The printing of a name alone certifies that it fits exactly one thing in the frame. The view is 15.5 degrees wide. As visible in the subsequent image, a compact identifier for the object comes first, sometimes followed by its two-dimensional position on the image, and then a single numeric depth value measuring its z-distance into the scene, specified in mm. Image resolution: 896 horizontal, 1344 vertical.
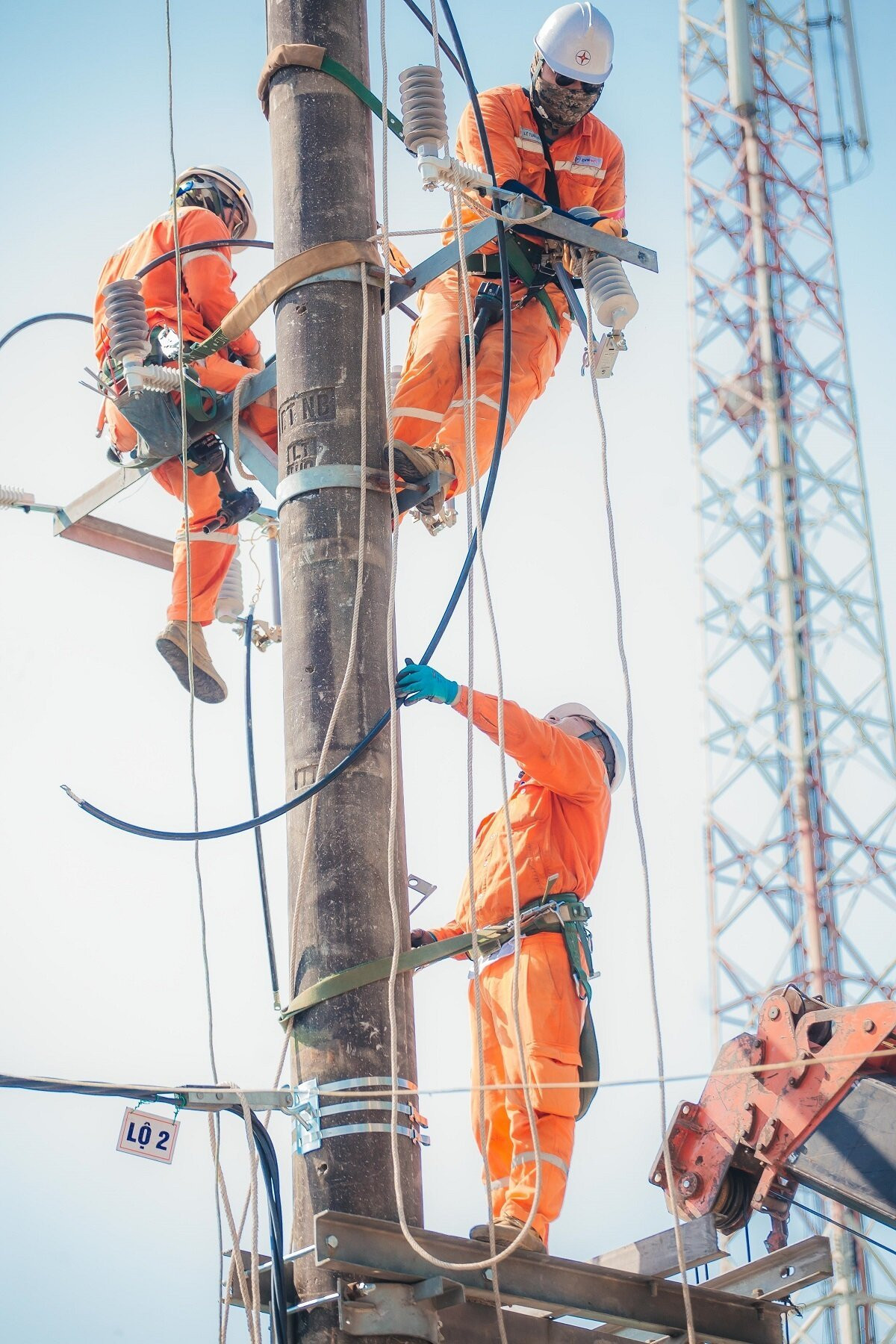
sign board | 7977
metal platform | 7482
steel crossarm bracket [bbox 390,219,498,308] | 9715
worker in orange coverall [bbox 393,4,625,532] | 11780
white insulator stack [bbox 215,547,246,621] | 13423
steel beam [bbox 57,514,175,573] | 13009
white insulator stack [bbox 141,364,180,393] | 10900
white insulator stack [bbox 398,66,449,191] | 9431
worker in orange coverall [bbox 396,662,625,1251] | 9926
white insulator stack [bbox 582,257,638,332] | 9896
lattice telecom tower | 31820
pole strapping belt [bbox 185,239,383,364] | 9322
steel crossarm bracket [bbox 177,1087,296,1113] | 8006
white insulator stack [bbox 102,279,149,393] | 10994
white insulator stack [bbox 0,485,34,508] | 13096
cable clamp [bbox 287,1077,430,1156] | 7860
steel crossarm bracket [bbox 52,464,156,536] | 12071
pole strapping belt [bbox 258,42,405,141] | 9693
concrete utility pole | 7948
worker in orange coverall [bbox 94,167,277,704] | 12769
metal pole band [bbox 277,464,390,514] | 8966
